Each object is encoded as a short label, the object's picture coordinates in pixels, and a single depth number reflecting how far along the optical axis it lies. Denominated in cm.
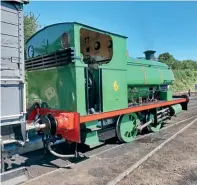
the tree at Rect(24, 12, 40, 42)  1821
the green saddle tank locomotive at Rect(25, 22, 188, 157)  482
